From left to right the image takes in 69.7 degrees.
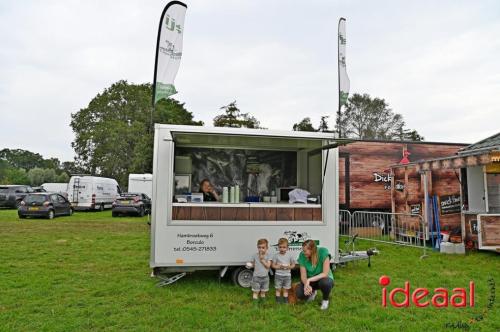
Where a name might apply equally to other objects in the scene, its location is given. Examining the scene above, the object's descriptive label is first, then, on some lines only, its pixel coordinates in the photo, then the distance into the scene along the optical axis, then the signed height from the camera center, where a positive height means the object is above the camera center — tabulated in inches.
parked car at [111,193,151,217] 663.1 -19.6
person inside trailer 239.8 +2.8
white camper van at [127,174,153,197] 853.2 +24.8
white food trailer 193.2 -11.5
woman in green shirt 171.8 -37.6
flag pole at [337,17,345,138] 357.2 +145.4
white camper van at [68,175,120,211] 753.0 +4.0
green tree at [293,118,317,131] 1459.2 +302.4
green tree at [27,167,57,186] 2006.8 +99.0
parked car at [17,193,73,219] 596.1 -21.0
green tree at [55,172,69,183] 1937.7 +85.0
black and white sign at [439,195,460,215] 372.8 -6.7
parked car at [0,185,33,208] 815.7 -4.1
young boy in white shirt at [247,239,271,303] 182.9 -39.0
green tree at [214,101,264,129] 1095.6 +241.1
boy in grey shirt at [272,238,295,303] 179.2 -37.1
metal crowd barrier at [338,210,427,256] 365.7 -32.8
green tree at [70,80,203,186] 1239.5 +231.0
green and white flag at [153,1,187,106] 271.4 +113.3
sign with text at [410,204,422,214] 384.8 -12.5
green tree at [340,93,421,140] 1857.8 +404.8
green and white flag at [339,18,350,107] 363.6 +128.9
